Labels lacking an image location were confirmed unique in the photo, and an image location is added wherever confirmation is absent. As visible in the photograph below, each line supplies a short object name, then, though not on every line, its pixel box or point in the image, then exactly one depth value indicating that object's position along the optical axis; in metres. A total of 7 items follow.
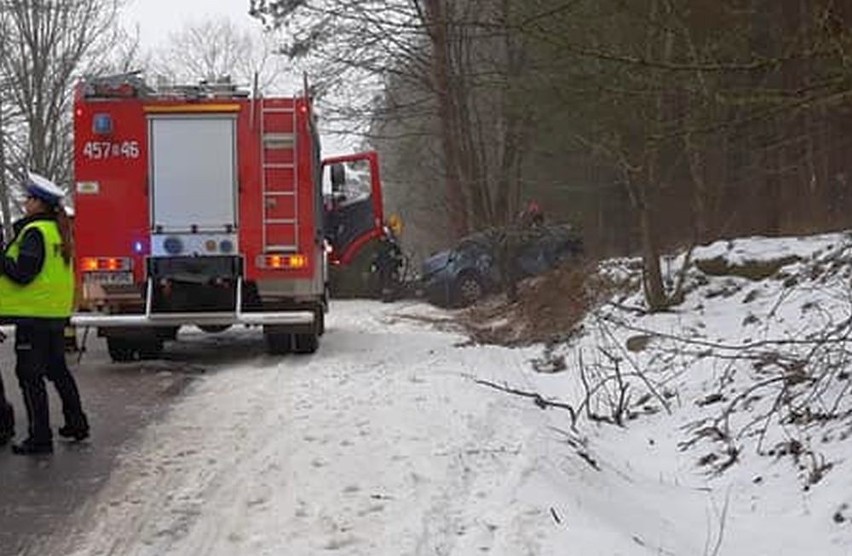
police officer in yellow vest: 8.12
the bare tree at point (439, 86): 24.36
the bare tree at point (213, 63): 75.56
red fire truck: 13.49
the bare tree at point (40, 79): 47.22
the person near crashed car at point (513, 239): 21.94
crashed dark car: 23.61
